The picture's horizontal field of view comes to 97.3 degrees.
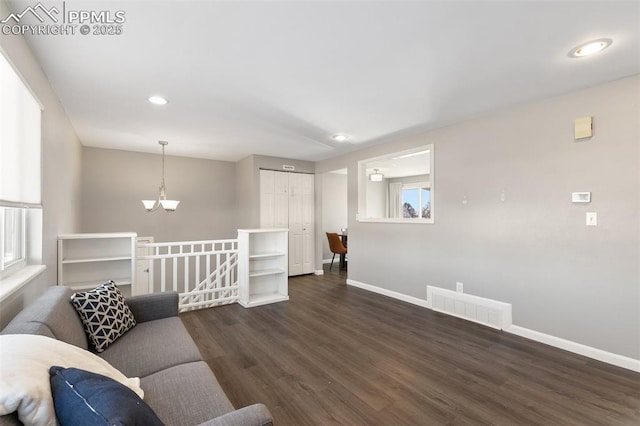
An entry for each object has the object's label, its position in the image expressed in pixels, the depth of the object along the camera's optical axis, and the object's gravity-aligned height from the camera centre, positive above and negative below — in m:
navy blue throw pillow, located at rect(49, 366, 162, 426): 0.75 -0.53
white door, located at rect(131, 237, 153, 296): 3.47 -0.75
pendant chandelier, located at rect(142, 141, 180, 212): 3.86 +0.17
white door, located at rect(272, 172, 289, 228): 5.66 +0.30
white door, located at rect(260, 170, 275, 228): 5.49 +0.32
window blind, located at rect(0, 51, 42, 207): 1.62 +0.49
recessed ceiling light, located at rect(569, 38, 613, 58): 1.90 +1.16
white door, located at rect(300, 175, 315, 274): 6.00 -0.18
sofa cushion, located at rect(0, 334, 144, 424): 0.74 -0.48
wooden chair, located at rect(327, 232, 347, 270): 6.53 -0.71
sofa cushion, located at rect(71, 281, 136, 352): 1.76 -0.66
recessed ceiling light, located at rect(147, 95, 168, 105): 2.77 +1.16
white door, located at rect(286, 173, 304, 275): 5.83 -0.21
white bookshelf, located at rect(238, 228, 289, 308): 4.01 -0.78
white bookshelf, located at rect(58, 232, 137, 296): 3.07 -0.49
